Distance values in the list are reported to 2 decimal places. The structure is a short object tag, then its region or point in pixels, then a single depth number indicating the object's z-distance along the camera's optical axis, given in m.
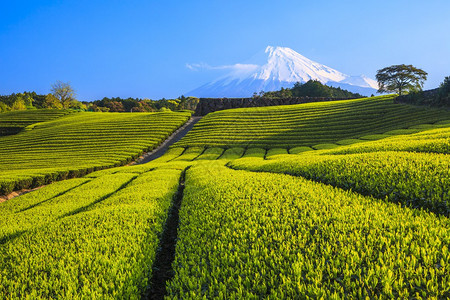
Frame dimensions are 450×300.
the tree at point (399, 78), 56.31
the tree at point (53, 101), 92.75
